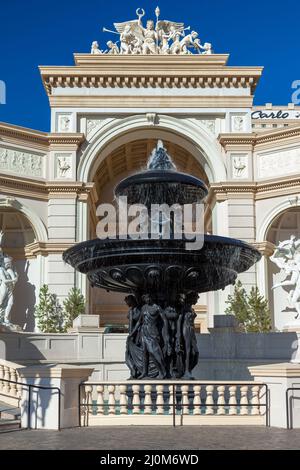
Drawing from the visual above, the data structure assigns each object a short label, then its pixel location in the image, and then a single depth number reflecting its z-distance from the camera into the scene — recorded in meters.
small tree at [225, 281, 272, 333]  26.64
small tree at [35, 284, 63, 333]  27.84
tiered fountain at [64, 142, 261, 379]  11.46
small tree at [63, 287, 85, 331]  27.95
